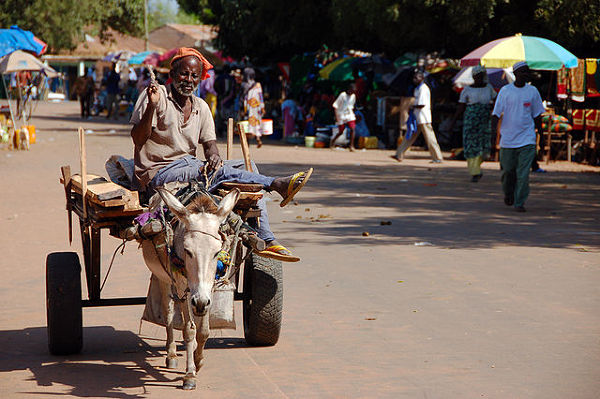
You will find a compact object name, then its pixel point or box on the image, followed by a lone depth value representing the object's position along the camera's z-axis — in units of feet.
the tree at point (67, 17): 182.09
